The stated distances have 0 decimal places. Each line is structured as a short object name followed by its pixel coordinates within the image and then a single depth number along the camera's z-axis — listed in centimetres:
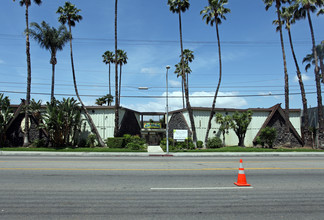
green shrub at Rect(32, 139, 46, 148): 2430
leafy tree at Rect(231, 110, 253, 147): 2566
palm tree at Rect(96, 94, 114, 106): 5182
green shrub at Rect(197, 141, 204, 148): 2564
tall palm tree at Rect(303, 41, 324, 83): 3702
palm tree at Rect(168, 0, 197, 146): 2553
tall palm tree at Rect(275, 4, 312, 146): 2600
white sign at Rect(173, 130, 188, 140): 2186
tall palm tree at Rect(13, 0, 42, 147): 2448
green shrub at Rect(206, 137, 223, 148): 2538
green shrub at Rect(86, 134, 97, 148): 2534
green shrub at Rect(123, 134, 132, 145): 2489
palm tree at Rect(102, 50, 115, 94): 4809
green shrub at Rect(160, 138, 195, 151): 2355
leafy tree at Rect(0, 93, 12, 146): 2416
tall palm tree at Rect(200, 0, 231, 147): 2568
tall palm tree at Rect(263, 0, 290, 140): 2516
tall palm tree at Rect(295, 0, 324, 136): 2438
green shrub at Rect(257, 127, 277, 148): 2480
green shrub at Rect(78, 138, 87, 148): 2576
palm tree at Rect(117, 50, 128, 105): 4495
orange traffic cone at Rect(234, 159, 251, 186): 686
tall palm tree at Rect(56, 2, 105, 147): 2639
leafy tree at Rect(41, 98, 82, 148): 2345
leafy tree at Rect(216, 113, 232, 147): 2627
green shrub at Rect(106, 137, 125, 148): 2409
